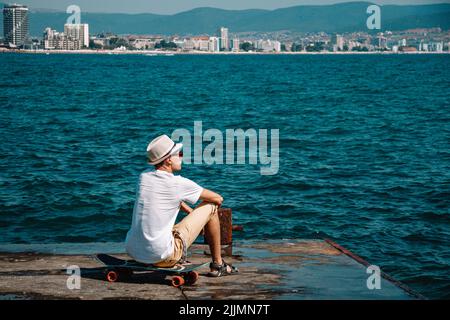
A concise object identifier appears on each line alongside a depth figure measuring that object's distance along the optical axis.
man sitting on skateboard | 8.35
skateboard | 8.52
